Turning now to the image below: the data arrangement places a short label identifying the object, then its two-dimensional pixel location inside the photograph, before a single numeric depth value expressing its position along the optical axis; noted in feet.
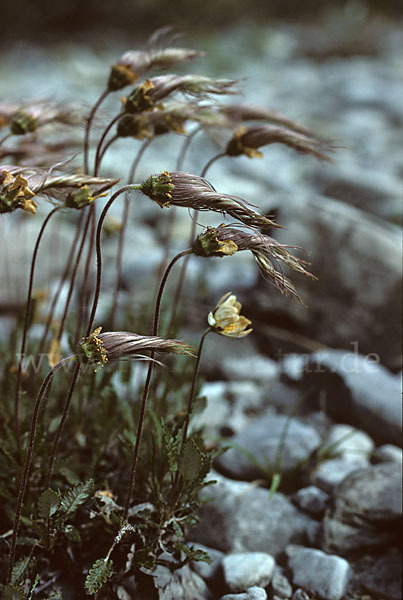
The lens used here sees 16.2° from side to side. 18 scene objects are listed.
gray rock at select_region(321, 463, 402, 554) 1.95
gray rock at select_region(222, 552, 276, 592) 1.88
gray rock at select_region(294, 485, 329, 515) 2.05
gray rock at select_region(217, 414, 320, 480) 2.11
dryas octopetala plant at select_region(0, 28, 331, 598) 1.64
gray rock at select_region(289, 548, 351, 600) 1.89
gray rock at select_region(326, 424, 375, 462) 2.16
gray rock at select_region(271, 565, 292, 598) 1.89
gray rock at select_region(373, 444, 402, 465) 2.16
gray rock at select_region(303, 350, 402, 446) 2.20
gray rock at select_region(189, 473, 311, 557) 1.99
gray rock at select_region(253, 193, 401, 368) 2.43
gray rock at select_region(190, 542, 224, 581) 1.91
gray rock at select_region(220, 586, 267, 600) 1.85
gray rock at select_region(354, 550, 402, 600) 1.90
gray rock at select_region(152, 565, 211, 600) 1.83
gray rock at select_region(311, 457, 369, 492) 2.11
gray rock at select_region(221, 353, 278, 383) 2.47
